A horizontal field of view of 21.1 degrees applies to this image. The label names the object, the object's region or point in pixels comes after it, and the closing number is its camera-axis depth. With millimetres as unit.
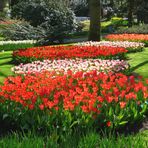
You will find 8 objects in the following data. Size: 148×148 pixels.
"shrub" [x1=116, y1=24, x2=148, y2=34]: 28547
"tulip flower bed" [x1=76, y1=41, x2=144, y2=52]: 18250
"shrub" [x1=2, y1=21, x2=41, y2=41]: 26438
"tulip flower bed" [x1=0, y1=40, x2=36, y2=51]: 21375
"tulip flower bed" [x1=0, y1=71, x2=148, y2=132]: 6219
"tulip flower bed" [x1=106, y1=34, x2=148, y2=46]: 21594
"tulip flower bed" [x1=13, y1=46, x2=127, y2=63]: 14047
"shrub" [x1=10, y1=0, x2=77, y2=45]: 23781
